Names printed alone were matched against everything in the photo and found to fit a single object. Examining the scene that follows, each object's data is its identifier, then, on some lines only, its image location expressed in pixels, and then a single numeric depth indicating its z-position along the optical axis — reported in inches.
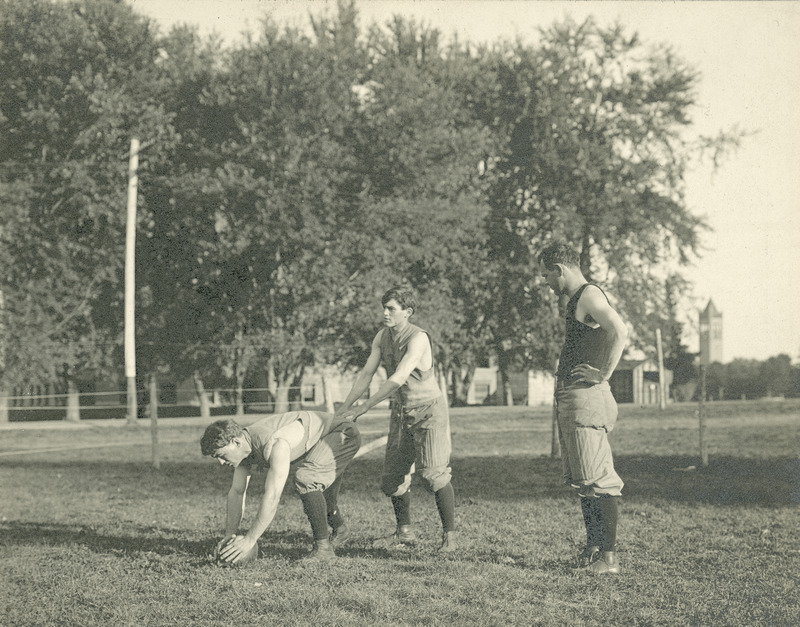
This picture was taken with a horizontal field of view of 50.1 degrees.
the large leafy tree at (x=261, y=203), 1039.0
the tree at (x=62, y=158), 959.6
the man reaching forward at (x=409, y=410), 235.5
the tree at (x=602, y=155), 1190.3
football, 216.1
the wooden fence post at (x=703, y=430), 454.9
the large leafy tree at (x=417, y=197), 1074.1
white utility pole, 879.7
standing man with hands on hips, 207.2
